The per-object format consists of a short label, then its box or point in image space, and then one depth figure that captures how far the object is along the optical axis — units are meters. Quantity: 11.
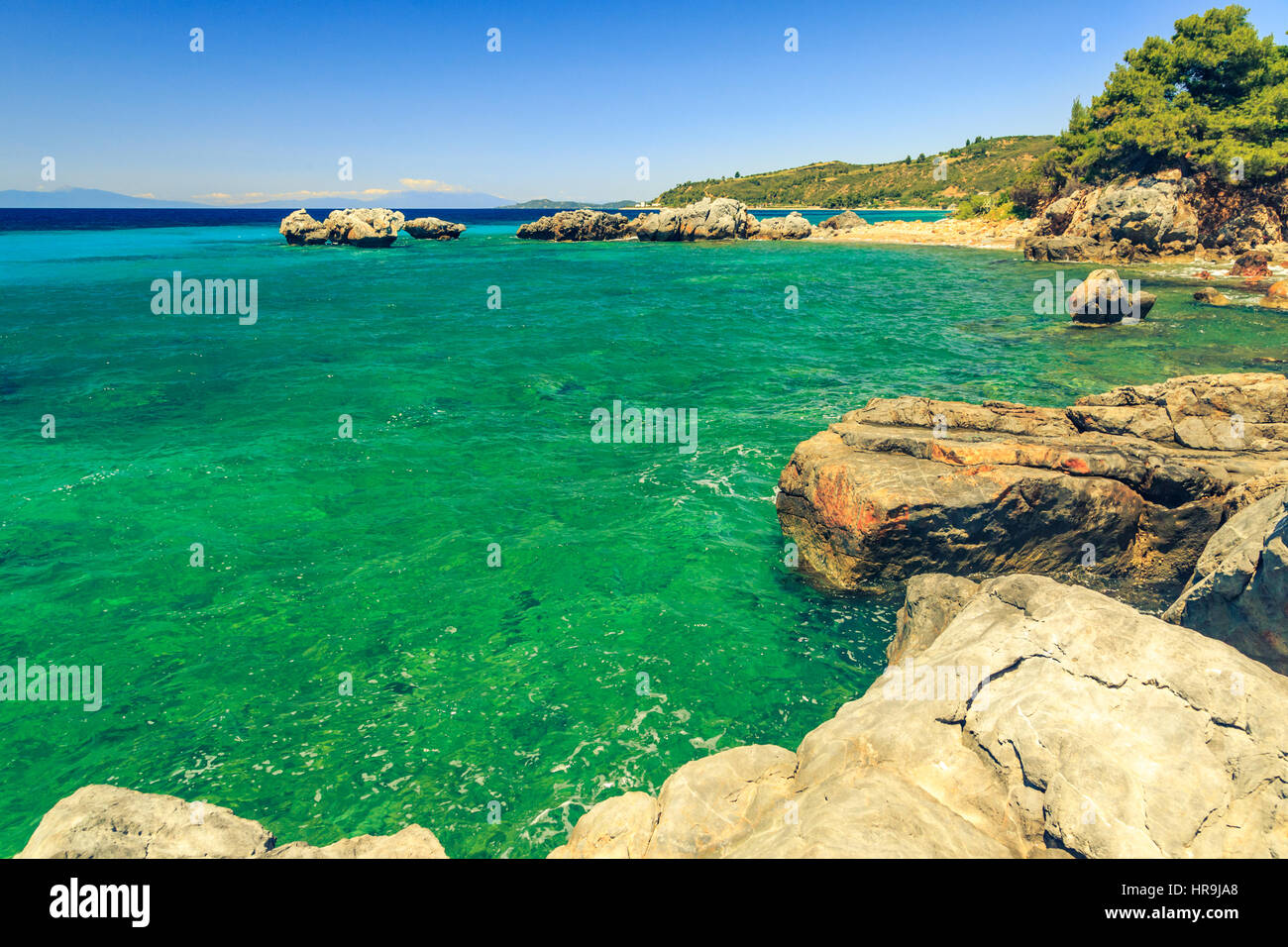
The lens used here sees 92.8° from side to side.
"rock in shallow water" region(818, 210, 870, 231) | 94.06
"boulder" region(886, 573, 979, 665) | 8.32
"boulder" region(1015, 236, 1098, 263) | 52.81
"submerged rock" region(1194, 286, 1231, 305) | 34.06
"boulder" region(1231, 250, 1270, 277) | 42.88
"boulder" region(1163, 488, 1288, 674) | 6.17
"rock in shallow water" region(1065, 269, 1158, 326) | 29.50
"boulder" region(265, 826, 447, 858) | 4.68
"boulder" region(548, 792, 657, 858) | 5.26
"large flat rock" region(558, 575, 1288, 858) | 4.40
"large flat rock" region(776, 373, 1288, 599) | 9.81
